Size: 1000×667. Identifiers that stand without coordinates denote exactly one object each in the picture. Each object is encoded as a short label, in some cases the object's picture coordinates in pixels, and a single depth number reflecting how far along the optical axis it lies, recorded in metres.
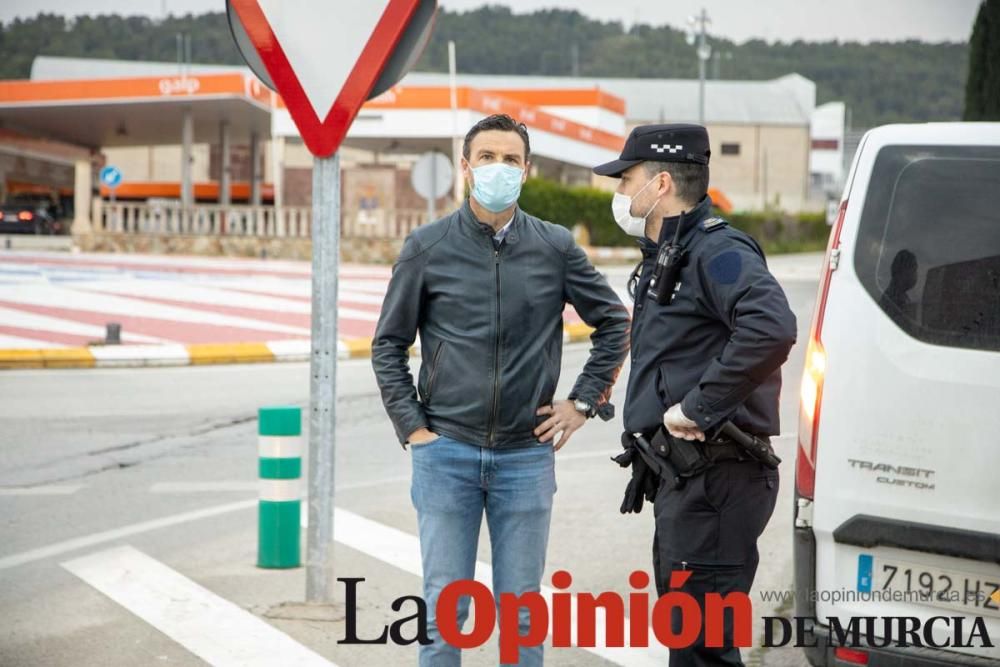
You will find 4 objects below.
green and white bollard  6.63
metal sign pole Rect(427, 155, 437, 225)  23.22
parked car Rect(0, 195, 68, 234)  52.62
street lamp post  50.84
